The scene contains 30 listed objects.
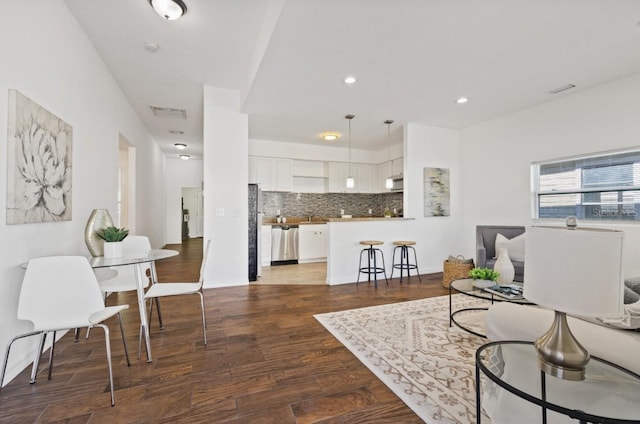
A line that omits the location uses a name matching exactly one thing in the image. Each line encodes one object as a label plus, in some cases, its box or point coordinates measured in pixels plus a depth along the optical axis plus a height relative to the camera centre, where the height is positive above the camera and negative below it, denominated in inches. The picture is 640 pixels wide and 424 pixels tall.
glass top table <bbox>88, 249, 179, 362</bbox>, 80.8 -15.0
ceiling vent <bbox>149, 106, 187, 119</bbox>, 206.2 +75.1
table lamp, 34.8 -9.1
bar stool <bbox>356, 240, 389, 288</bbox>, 175.0 -31.5
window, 134.0 +12.7
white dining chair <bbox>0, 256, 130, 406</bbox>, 66.1 -19.8
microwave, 264.5 +27.3
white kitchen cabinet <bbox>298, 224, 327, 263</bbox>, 249.1 -27.6
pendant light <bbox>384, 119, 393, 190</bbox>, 196.9 +62.6
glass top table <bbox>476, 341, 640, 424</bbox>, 37.3 -25.9
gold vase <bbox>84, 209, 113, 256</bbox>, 95.0 -6.5
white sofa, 46.4 -25.3
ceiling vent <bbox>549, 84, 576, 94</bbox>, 141.6 +62.2
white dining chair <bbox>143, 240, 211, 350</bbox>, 92.4 -26.0
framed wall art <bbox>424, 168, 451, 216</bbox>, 205.3 +14.1
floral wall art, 75.6 +14.7
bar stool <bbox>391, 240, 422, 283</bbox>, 185.3 -31.7
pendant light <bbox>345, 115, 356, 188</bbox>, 207.7 +20.8
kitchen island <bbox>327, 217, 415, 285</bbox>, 177.6 -17.9
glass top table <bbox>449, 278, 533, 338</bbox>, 92.6 -28.4
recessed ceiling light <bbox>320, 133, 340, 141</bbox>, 227.6 +61.3
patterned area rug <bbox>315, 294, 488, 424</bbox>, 66.2 -44.3
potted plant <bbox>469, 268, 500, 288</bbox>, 105.2 -25.0
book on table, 93.7 -27.8
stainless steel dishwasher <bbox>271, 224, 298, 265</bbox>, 241.6 -27.6
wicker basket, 164.7 -33.8
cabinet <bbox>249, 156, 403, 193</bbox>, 252.7 +35.7
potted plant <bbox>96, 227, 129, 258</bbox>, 93.0 -9.7
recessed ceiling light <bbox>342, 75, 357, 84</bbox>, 130.9 +62.0
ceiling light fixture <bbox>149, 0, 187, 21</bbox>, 97.0 +71.3
